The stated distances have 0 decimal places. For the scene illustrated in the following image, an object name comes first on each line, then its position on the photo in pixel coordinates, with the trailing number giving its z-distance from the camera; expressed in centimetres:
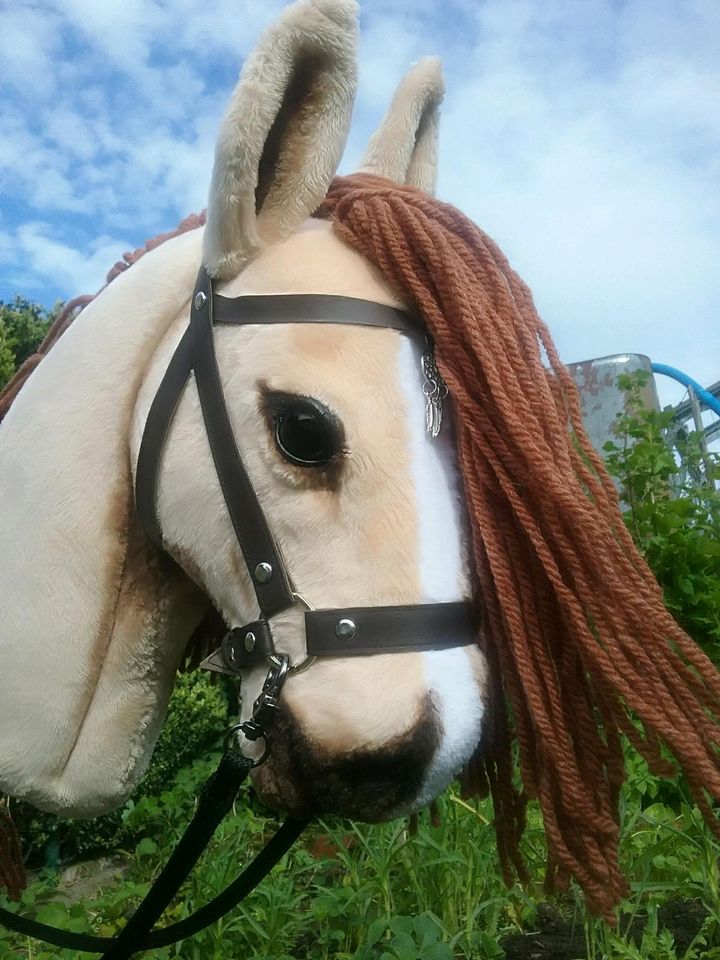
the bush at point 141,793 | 281
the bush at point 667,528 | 246
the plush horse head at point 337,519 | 70
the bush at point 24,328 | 385
